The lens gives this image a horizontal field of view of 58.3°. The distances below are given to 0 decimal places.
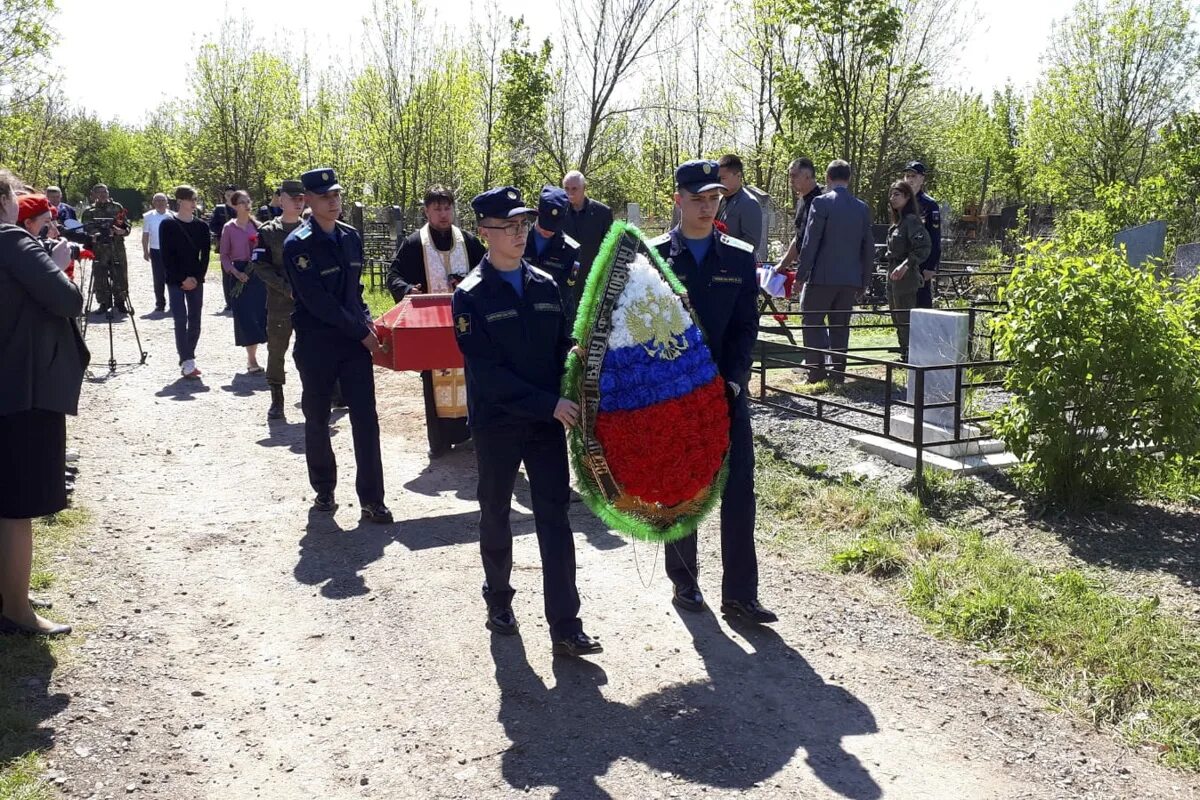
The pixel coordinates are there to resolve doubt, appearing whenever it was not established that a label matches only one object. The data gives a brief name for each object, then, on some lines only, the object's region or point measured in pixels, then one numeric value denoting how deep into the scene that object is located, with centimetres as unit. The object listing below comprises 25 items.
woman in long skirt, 1185
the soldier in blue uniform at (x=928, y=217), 1070
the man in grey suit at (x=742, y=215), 1022
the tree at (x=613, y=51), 1767
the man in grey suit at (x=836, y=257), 982
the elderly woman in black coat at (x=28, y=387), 462
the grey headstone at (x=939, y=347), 724
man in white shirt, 1752
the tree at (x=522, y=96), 2202
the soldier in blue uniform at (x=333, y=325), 658
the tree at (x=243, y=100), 3459
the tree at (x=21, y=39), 2708
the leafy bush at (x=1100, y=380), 599
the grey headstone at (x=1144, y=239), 1045
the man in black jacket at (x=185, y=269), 1219
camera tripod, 1282
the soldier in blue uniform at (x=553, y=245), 716
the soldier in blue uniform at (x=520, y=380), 460
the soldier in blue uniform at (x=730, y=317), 486
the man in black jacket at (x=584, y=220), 970
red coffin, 721
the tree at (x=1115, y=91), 2448
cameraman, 1681
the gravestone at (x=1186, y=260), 1065
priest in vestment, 791
